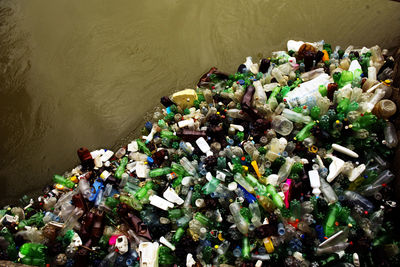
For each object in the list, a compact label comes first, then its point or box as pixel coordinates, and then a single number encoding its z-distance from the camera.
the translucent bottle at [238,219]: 2.53
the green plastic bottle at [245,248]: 2.41
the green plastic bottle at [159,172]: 3.16
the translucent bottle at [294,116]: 3.03
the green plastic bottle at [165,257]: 2.59
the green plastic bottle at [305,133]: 2.95
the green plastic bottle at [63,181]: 3.49
